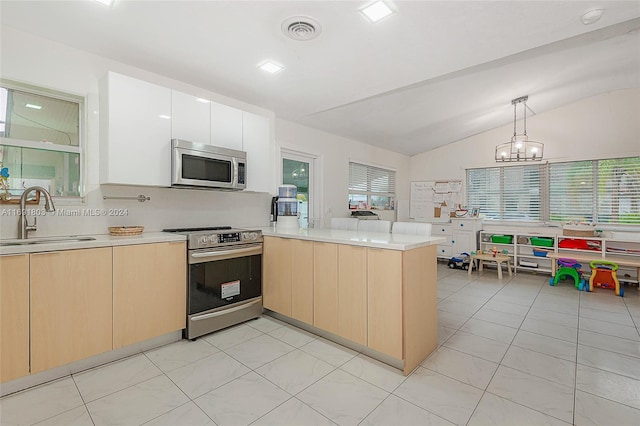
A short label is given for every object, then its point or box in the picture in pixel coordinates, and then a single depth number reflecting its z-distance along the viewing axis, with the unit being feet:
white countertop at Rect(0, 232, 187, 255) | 5.87
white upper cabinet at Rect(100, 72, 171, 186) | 7.65
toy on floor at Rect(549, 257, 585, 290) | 14.20
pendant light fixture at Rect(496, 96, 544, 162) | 14.53
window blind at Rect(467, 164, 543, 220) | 18.13
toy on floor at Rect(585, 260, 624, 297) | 13.24
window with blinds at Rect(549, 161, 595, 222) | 16.46
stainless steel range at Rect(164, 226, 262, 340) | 8.38
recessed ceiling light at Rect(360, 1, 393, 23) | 6.32
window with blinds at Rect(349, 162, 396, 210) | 17.24
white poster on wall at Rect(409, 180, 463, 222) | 20.44
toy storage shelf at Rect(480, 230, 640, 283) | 14.51
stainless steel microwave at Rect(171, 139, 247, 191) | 8.43
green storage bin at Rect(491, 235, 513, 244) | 17.62
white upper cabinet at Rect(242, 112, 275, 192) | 10.55
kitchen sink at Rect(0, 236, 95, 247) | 6.46
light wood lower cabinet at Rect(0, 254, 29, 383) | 5.72
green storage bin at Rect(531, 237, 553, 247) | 16.33
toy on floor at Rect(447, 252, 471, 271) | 18.03
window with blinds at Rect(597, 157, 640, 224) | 15.33
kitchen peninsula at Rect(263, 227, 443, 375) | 6.75
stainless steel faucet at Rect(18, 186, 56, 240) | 6.73
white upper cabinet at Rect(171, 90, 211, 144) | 8.74
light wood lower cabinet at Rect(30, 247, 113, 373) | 6.10
